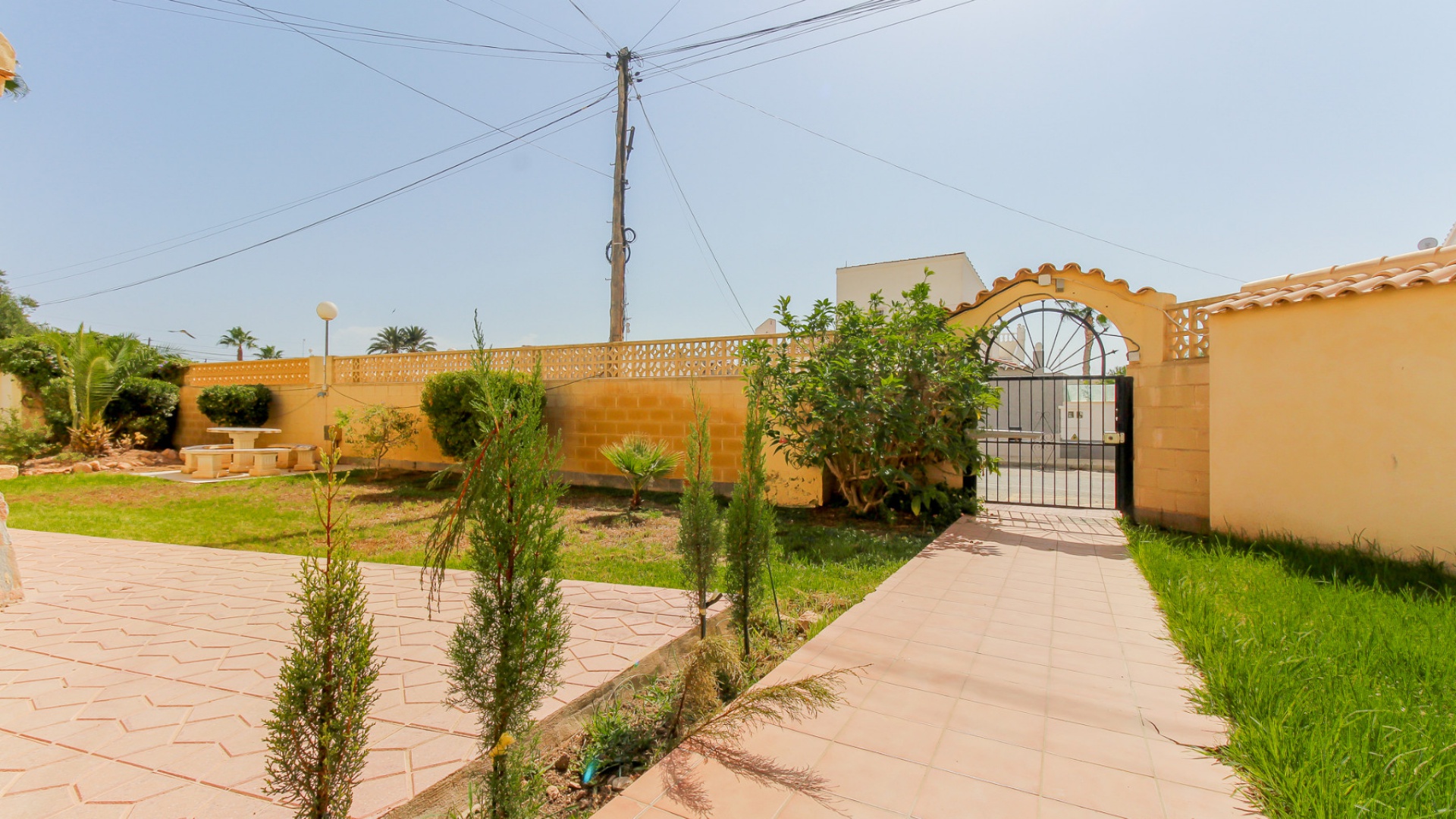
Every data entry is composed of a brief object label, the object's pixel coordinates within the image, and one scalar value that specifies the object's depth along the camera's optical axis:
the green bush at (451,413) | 9.10
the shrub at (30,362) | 12.23
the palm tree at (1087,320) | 7.02
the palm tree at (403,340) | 42.34
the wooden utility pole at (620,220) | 10.13
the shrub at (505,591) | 1.64
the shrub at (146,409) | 12.68
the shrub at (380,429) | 10.44
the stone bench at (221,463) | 10.43
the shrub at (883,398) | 6.60
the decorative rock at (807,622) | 3.62
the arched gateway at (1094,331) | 6.60
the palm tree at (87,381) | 11.48
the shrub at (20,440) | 11.01
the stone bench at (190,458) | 10.63
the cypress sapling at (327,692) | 1.25
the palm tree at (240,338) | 44.72
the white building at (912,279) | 20.12
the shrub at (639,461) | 7.76
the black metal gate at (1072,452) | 6.96
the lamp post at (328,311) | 10.93
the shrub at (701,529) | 3.04
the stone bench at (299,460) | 11.80
